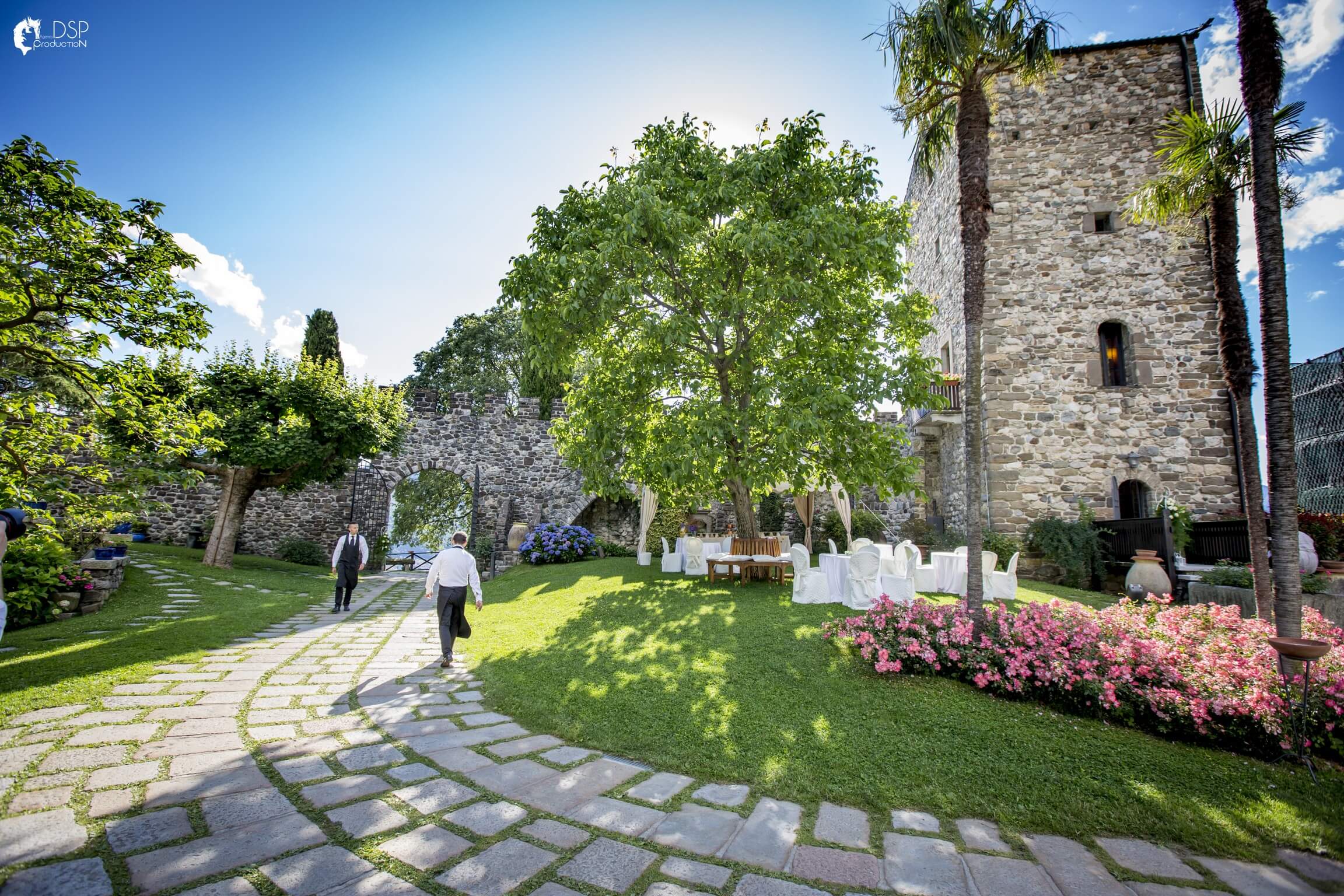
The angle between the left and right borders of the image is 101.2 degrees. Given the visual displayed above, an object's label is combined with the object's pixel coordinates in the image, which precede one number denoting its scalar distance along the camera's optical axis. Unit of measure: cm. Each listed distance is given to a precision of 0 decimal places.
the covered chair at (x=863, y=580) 747
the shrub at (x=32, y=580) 641
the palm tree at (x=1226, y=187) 572
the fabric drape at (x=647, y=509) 1355
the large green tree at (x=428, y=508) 2892
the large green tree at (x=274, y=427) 1163
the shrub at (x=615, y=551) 1573
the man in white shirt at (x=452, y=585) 556
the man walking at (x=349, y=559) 868
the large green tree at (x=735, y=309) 828
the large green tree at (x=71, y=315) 411
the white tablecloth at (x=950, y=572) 898
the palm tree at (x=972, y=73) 504
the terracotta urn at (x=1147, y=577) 868
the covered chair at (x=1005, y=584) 824
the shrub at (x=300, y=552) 1564
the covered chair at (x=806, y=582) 797
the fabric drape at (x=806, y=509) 1406
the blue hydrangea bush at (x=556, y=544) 1438
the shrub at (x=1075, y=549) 1025
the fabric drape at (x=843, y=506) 1132
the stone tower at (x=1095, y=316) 1101
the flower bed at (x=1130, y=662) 374
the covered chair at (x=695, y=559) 1155
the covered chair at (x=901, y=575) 746
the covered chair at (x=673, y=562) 1195
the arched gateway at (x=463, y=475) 1616
